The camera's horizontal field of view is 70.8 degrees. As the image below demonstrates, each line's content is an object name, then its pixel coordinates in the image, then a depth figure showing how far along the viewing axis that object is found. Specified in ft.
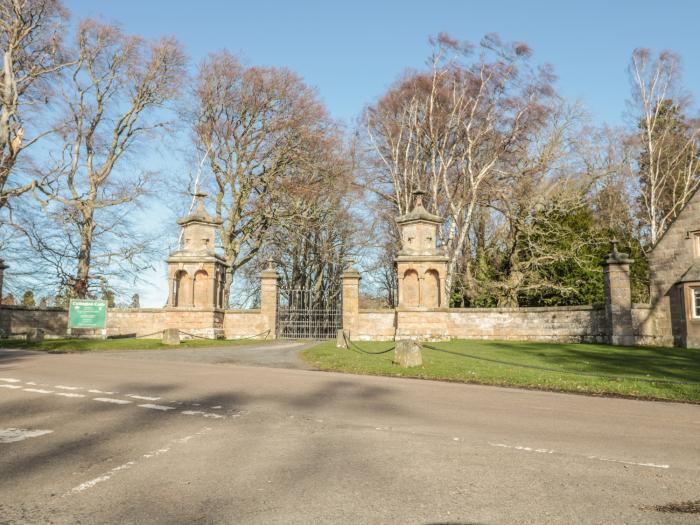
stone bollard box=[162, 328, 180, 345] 61.98
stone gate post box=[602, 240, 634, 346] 67.45
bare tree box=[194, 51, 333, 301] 95.04
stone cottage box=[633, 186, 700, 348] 69.00
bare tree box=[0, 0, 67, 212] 73.56
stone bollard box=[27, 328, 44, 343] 66.95
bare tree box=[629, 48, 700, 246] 94.32
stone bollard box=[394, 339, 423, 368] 38.86
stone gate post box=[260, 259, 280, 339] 77.51
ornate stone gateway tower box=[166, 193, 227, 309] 75.15
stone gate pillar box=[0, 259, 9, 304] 77.77
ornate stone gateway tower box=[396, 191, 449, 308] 72.38
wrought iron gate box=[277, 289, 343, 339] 80.38
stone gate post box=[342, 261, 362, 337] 73.72
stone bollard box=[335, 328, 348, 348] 59.08
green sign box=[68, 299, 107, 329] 67.36
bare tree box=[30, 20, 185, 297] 81.61
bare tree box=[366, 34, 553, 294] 87.56
